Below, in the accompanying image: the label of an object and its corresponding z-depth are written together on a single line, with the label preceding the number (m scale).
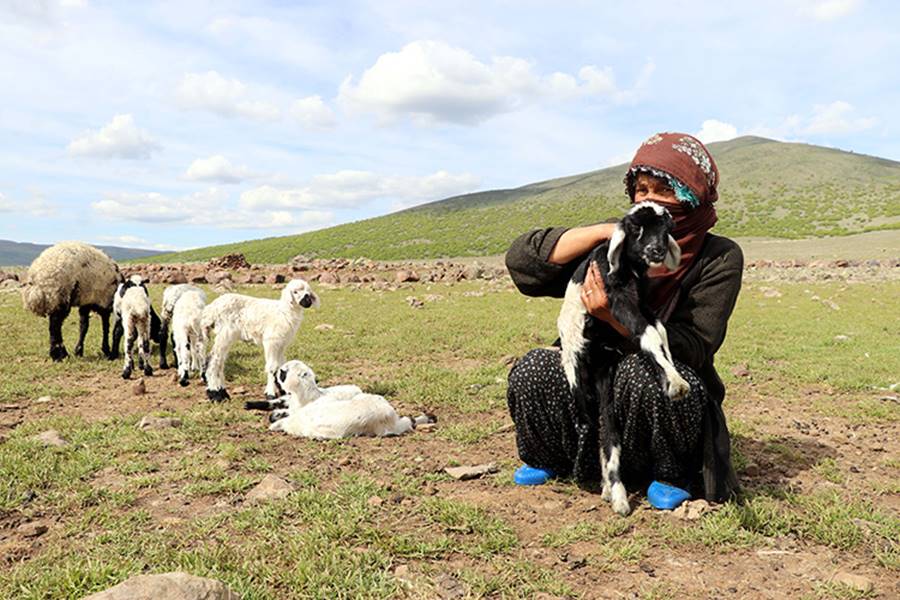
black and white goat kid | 3.27
